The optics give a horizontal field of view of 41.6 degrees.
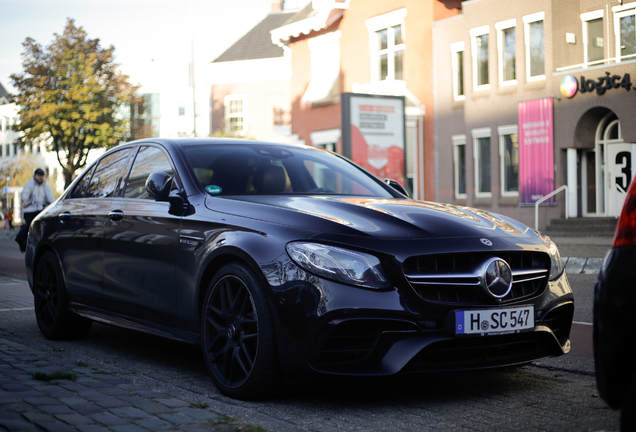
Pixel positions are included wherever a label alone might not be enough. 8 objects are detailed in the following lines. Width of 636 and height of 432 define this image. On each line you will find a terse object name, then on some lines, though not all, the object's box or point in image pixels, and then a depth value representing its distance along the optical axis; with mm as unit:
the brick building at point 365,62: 29312
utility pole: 38762
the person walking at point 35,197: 14891
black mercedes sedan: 4133
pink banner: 25141
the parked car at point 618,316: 2811
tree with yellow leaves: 35344
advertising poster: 20203
